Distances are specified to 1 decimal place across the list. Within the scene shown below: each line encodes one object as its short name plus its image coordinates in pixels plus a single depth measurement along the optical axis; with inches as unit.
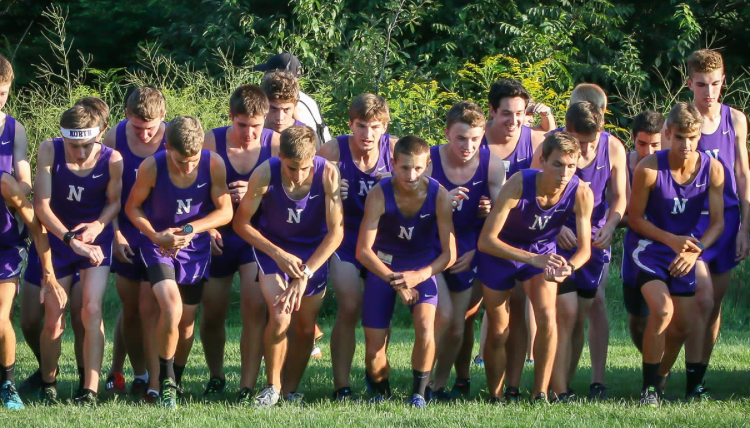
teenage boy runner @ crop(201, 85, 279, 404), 537.0
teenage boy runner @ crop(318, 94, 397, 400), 531.5
